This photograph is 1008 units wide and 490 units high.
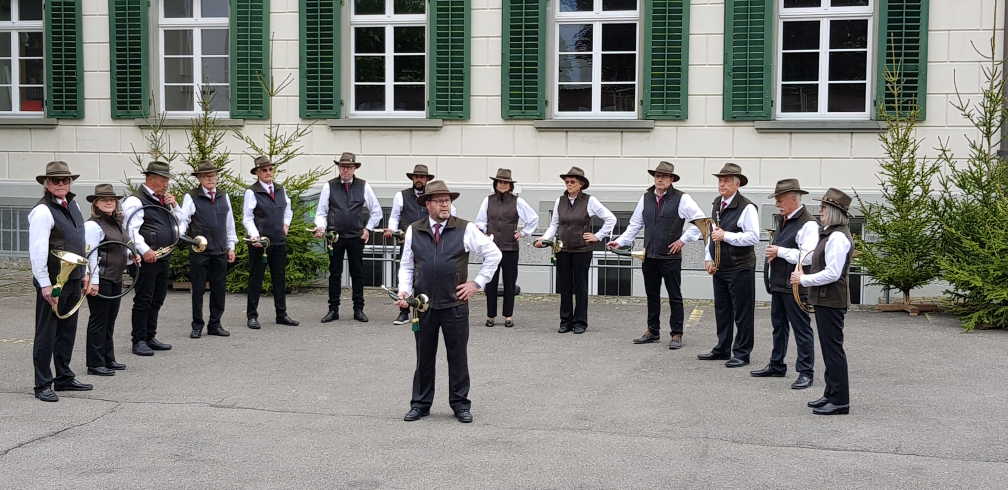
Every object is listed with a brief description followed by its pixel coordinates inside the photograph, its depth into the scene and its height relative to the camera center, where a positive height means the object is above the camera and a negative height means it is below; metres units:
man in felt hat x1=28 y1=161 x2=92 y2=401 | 8.48 -0.75
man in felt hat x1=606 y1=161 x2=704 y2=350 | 11.09 -0.54
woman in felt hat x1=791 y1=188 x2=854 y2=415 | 8.14 -0.80
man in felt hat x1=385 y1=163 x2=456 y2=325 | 12.81 -0.37
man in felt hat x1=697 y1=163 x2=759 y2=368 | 10.06 -0.65
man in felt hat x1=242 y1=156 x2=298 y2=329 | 12.30 -0.59
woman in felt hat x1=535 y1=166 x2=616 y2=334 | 12.03 -0.61
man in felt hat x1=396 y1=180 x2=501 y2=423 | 7.91 -0.73
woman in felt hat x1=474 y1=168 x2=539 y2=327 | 12.35 -0.51
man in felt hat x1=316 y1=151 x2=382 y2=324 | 12.86 -0.49
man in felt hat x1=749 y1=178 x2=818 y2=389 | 9.08 -0.63
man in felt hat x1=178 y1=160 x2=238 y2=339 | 11.59 -0.61
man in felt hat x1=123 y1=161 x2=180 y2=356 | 10.66 -0.56
